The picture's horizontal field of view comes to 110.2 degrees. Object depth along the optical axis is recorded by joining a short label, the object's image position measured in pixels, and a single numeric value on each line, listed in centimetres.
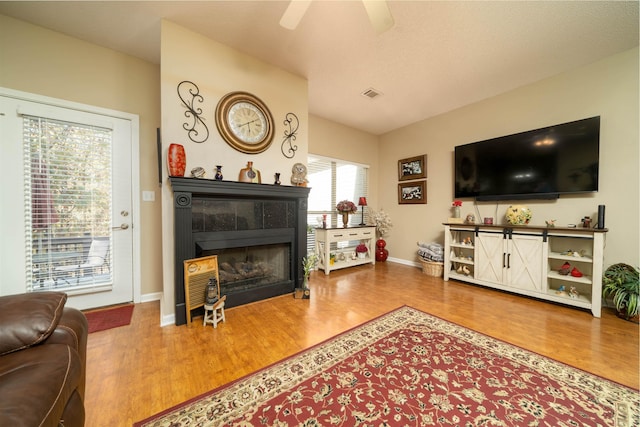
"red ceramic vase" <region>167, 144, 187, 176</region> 196
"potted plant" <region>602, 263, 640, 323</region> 207
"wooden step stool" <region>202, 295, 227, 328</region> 199
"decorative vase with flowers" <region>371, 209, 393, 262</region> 446
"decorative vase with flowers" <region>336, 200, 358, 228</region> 395
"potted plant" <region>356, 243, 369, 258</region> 416
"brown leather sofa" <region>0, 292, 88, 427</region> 57
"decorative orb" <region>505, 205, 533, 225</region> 282
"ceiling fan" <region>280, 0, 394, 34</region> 125
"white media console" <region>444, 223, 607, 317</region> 227
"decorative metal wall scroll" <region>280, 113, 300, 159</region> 274
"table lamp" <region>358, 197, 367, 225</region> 423
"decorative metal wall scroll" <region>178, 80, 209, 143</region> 210
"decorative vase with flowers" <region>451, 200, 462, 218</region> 347
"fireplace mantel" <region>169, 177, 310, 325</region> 201
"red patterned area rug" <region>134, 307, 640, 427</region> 112
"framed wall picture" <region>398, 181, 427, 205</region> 404
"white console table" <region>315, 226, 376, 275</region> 363
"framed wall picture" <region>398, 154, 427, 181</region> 402
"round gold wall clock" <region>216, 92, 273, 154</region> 229
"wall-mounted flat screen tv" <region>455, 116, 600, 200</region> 246
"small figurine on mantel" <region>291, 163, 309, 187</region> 275
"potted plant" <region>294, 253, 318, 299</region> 264
